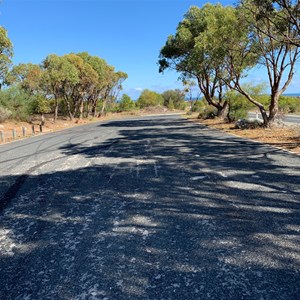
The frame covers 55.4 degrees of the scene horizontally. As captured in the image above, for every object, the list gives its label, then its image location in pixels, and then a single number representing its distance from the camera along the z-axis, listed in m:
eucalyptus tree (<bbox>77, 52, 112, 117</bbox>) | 41.03
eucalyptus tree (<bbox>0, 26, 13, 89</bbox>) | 18.84
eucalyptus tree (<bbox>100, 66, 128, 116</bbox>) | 47.36
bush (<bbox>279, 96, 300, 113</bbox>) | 43.26
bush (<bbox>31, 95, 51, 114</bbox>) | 32.22
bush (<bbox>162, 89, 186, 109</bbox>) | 77.46
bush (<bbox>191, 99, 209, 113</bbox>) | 47.18
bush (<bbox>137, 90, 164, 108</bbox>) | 75.06
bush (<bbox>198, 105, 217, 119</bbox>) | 28.54
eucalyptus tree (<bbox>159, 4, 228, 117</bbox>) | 18.20
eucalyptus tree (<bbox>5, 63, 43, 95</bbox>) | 31.16
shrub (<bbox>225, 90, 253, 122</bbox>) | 21.62
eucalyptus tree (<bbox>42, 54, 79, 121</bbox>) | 30.92
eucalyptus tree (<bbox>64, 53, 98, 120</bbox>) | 35.72
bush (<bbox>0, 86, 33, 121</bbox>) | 29.75
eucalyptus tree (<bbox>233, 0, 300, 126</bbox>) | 13.40
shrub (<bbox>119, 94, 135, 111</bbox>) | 64.88
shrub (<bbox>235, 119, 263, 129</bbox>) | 16.76
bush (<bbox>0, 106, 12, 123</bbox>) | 26.70
